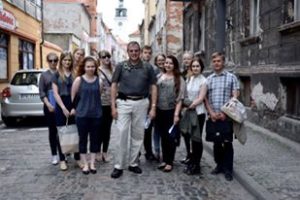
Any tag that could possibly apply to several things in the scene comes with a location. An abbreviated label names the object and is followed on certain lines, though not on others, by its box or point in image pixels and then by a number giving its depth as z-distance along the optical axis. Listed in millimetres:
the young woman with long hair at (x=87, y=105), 6832
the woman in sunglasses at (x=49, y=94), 7293
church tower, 127719
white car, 12430
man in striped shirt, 6520
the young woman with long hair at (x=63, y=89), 7031
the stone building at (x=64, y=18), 47188
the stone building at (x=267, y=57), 9188
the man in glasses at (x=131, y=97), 6711
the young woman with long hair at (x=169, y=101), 6945
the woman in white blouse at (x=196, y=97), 6688
